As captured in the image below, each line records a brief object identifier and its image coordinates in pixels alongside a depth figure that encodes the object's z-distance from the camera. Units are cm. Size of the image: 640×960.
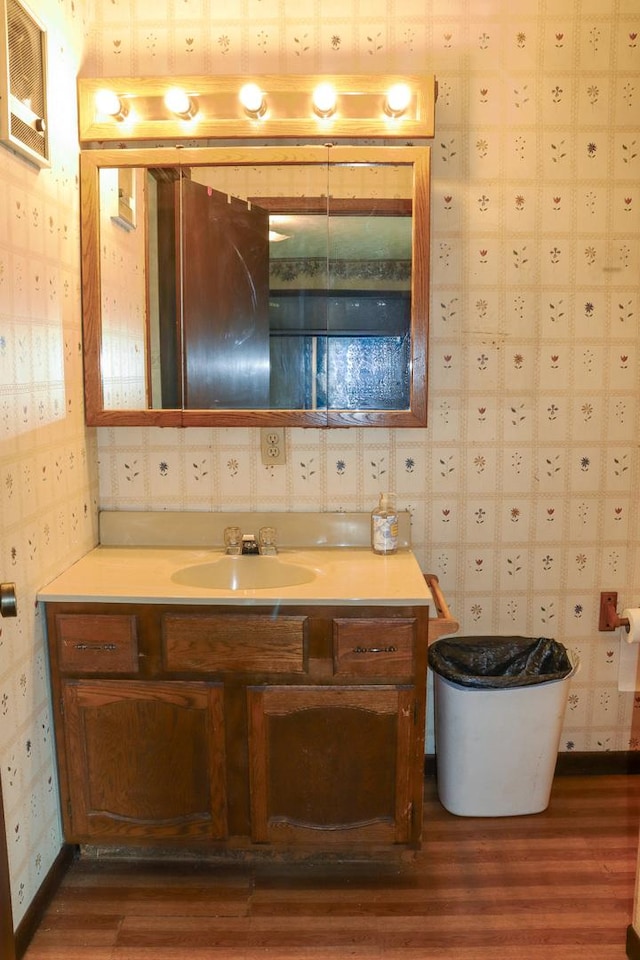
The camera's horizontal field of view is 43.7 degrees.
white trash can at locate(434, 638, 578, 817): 222
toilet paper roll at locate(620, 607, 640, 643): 238
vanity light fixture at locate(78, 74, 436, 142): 217
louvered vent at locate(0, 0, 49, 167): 164
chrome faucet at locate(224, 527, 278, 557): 230
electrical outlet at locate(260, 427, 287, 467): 239
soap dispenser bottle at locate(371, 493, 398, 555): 229
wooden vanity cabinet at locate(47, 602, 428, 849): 194
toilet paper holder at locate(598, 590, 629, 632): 246
